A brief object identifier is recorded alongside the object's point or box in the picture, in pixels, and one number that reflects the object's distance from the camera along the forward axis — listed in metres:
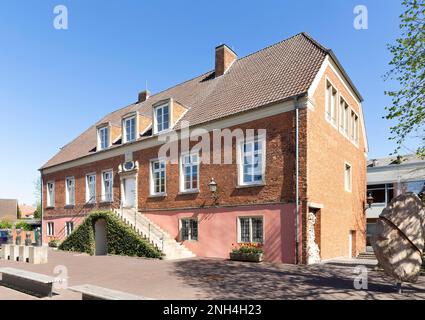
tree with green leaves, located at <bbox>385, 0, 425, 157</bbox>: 12.45
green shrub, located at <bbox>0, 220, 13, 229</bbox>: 47.69
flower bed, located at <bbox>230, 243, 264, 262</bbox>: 14.63
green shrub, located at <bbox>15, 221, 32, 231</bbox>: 42.19
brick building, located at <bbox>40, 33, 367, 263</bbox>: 14.43
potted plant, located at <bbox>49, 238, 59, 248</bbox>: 25.66
